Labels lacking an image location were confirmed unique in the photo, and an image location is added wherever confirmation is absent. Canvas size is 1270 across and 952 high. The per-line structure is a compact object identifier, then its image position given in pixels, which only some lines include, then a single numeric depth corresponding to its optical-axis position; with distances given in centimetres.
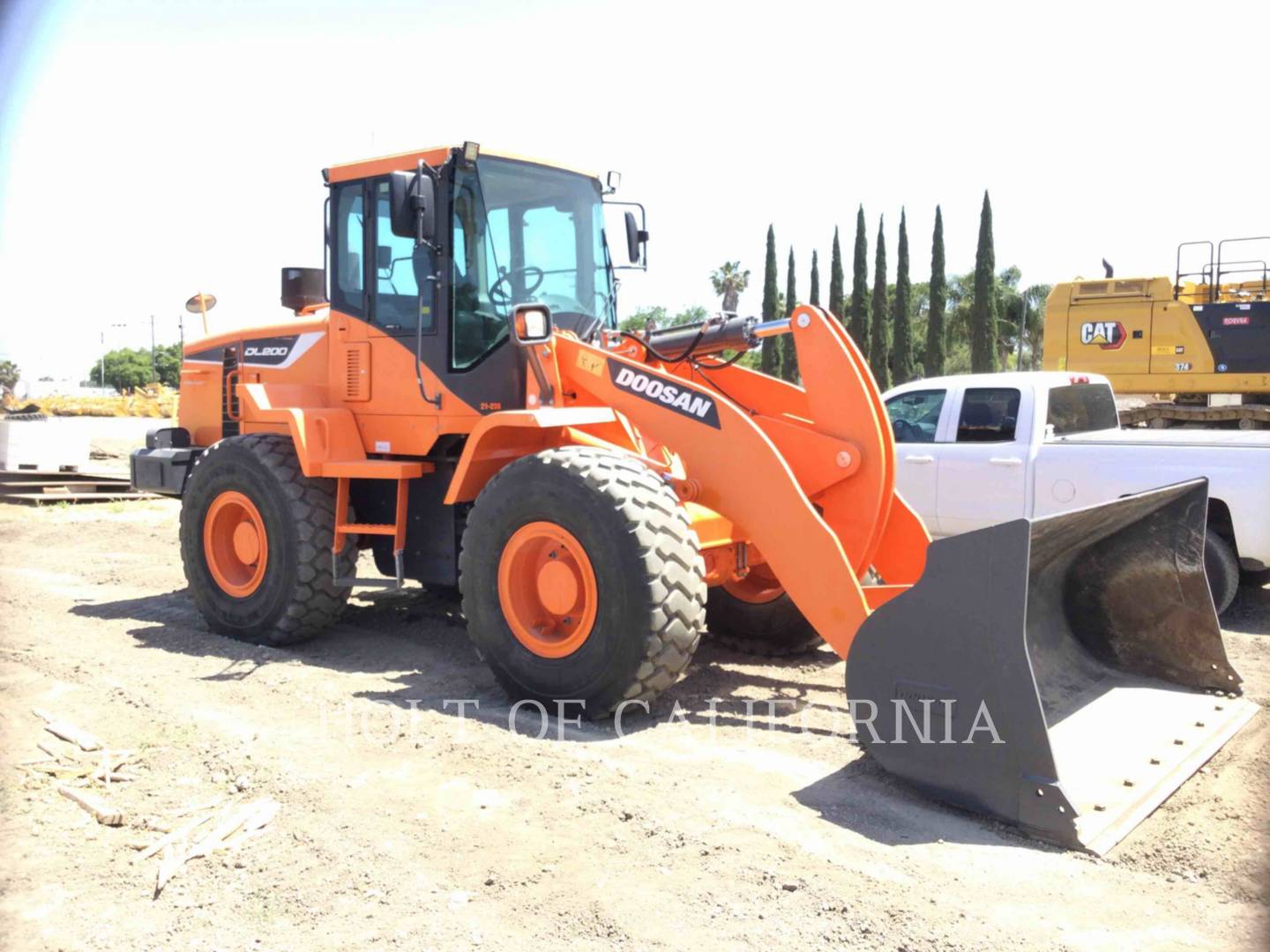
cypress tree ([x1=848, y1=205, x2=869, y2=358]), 4453
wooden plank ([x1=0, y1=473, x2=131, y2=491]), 1535
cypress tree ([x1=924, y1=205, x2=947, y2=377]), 4022
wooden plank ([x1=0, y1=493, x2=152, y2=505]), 1451
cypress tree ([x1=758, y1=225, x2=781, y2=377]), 4375
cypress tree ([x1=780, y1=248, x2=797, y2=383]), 4421
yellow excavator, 1373
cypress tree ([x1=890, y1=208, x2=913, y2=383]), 4131
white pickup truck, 774
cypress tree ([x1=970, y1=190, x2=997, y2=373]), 4147
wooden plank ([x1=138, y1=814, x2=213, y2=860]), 384
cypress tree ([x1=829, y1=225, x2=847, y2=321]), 4575
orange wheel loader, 421
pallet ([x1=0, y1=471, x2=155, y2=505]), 1467
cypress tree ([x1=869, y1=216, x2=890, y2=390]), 4319
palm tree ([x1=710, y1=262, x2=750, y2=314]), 5526
